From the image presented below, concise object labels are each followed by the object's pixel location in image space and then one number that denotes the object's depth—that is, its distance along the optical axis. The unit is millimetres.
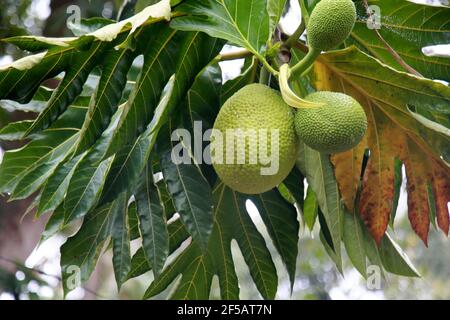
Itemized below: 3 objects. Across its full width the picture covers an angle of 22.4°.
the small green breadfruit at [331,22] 1464
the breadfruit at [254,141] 1512
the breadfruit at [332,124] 1492
